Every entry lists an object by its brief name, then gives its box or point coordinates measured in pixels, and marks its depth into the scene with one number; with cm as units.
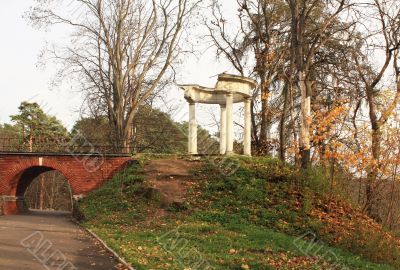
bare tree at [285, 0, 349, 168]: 1588
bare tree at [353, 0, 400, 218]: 1856
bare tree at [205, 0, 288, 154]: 2417
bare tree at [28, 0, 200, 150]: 2604
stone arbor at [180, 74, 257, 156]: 2042
